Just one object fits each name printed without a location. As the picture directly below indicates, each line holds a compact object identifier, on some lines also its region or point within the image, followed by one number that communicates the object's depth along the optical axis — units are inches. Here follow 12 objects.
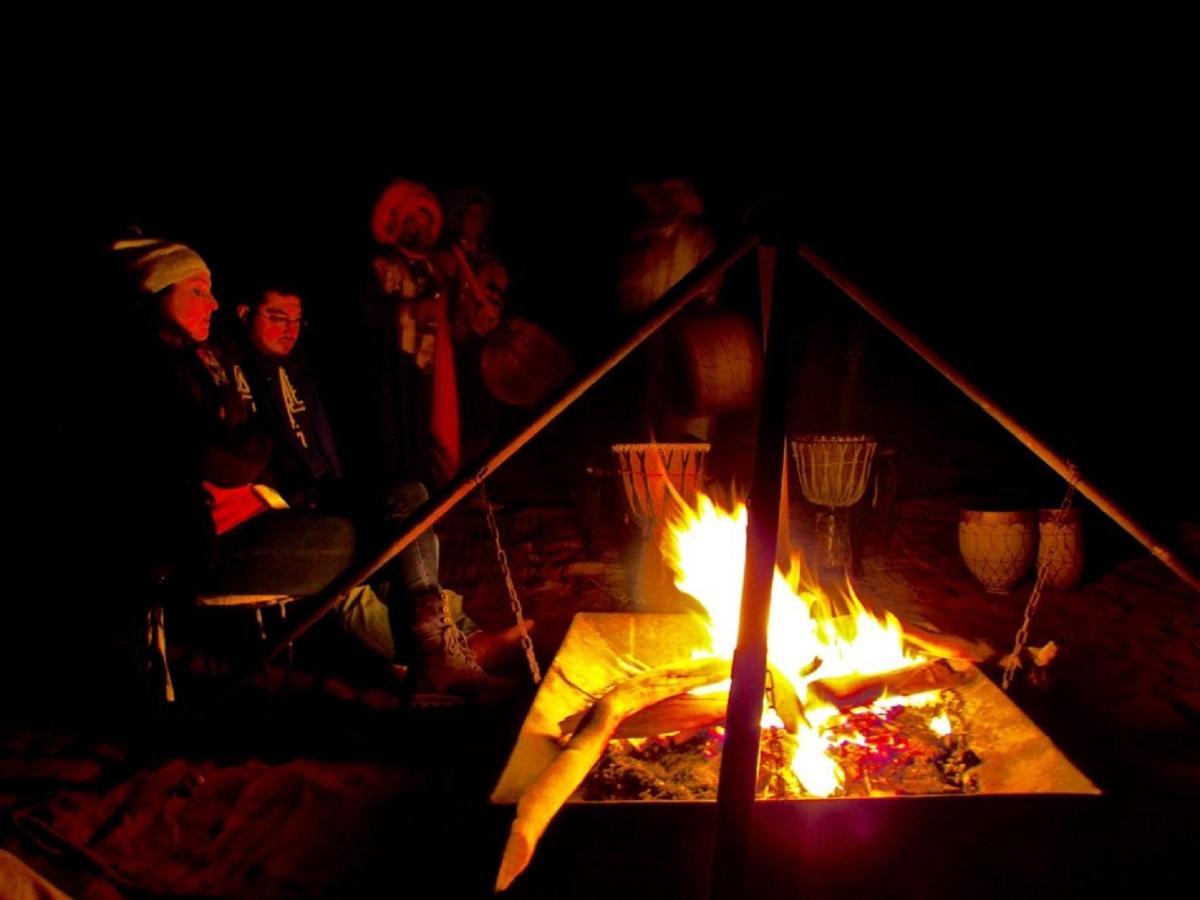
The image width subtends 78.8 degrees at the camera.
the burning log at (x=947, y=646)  107.7
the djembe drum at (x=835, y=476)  206.7
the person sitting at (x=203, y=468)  112.6
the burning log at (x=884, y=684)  97.8
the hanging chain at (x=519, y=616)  109.2
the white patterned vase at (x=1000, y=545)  202.7
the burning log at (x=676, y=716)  93.7
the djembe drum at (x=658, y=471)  194.9
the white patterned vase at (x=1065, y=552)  198.2
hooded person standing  186.9
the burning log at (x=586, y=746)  72.7
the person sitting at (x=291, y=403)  144.1
